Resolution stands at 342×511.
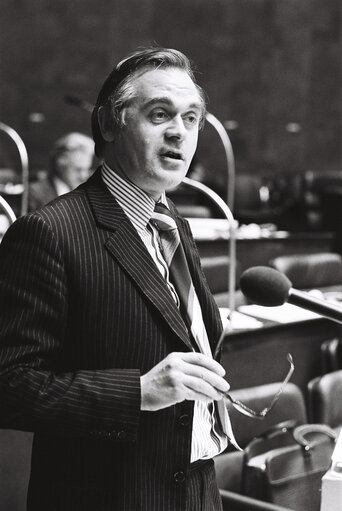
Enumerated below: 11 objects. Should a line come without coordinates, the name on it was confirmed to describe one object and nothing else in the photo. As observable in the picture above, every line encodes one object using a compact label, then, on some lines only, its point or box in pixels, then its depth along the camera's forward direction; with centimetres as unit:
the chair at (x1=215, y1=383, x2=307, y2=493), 425
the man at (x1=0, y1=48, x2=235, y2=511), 228
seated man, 1052
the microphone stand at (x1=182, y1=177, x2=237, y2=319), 676
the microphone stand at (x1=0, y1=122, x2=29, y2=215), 881
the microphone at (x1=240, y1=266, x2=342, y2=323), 262
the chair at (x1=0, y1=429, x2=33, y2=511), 468
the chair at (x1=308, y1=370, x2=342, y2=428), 504
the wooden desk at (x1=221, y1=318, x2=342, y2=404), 645
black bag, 407
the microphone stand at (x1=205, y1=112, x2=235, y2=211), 1050
